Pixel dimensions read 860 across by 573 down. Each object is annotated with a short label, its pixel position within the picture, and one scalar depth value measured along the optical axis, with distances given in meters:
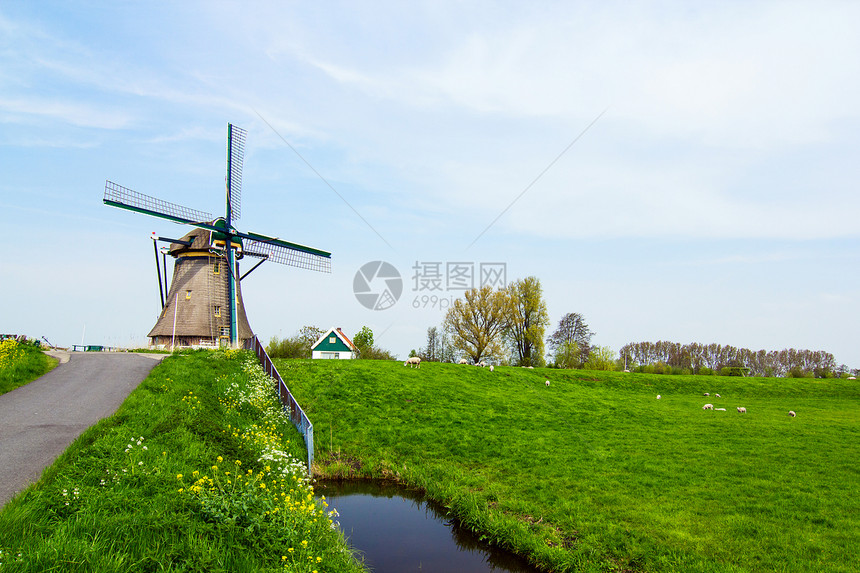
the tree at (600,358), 52.19
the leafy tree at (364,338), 70.39
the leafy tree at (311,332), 68.31
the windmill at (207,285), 33.97
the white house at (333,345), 42.84
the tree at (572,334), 69.25
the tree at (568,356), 59.84
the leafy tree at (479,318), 53.34
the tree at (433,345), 77.39
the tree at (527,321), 53.44
